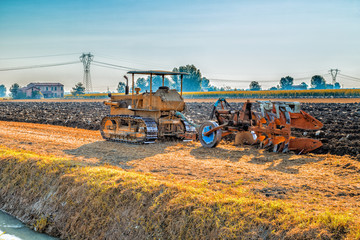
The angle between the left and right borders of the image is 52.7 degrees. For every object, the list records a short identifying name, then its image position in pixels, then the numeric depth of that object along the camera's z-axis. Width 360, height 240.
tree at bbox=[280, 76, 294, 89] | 135.99
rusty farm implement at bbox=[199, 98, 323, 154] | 12.27
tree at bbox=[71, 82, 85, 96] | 115.75
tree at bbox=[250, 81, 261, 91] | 111.44
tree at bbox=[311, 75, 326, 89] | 136.88
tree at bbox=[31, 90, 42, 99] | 123.44
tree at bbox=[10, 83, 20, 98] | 127.62
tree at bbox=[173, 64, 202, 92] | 121.50
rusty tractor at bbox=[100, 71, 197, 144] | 15.09
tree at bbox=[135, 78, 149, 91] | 125.62
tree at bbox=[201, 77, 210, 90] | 151.93
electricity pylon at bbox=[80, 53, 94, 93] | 89.21
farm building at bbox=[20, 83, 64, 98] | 142.62
